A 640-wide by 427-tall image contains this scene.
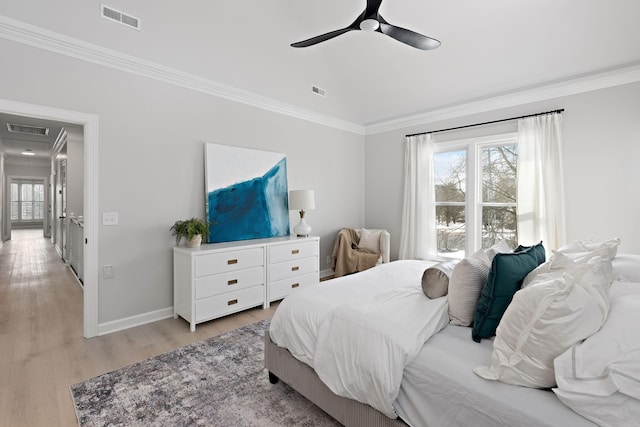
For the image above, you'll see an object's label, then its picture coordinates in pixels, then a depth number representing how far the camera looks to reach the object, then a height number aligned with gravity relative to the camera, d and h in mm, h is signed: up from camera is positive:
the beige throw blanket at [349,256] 4507 -658
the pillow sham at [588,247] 1604 -226
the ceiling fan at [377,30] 2193 +1403
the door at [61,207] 5907 +135
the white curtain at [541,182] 3523 +337
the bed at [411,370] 1113 -685
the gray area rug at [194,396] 1809 -1198
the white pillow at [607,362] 966 -499
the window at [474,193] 4047 +259
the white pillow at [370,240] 4746 -443
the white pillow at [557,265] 1438 -269
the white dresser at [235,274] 3062 -687
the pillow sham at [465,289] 1670 -427
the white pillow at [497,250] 1954 -260
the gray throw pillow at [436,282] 1872 -430
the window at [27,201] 11484 +488
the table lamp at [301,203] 4195 +126
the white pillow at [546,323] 1104 -418
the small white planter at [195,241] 3223 -303
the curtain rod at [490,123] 3580 +1183
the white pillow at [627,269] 1776 -346
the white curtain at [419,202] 4664 +149
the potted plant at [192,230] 3191 -181
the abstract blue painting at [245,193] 3621 +245
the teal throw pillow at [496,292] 1500 -400
